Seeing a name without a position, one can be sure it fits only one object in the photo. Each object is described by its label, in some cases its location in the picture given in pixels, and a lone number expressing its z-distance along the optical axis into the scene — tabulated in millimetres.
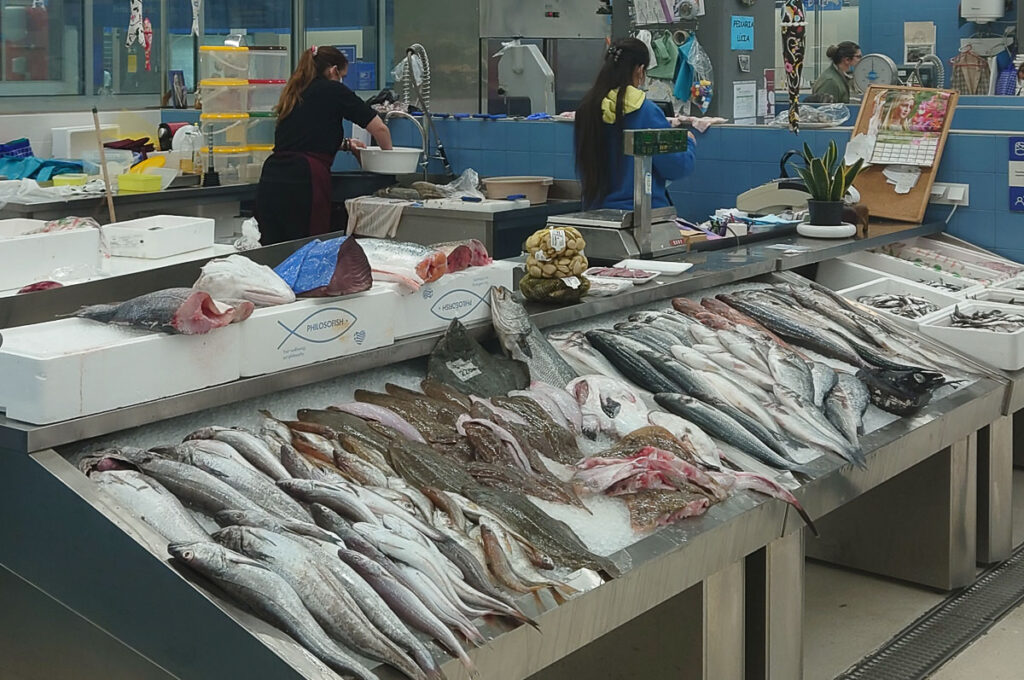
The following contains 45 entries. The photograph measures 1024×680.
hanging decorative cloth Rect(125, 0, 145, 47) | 8125
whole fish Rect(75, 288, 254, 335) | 2588
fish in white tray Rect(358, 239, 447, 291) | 3197
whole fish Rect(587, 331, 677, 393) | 3516
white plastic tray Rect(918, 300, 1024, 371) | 4363
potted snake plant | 5277
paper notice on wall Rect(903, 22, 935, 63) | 14055
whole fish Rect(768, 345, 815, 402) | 3615
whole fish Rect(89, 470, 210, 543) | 2264
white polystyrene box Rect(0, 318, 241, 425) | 2367
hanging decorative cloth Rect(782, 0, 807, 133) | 5781
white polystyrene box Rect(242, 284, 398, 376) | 2783
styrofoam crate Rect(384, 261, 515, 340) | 3217
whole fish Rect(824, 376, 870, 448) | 3482
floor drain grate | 3721
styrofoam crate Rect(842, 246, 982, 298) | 5262
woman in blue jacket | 5520
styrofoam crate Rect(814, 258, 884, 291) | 5105
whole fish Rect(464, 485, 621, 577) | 2531
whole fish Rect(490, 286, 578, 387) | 3396
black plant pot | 5266
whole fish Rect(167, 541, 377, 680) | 2080
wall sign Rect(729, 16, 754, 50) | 7353
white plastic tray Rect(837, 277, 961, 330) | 4879
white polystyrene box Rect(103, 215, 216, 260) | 4773
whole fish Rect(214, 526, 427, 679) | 2100
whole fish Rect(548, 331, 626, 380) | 3564
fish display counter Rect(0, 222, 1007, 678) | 2164
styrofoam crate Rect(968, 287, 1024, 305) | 4883
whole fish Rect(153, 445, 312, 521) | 2404
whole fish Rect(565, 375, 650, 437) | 3205
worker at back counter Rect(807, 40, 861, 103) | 10367
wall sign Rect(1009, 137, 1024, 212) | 5461
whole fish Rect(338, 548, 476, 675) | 2158
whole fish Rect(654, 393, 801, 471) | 3250
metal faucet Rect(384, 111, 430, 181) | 7734
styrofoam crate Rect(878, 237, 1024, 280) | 5414
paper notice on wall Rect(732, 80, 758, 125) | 7371
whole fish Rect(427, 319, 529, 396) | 3213
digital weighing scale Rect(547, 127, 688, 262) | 4594
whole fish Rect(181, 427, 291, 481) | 2535
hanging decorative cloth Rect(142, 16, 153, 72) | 9070
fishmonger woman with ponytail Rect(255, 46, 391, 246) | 6770
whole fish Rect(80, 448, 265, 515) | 2365
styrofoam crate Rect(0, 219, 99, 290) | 4164
